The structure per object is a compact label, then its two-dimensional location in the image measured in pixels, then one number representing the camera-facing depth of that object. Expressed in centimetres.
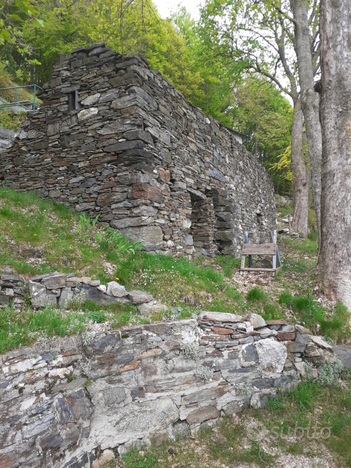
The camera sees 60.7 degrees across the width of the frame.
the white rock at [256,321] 428
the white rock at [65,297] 364
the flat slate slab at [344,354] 442
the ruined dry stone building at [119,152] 587
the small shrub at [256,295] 561
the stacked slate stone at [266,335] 399
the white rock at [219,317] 405
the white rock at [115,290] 402
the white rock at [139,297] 404
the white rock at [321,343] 443
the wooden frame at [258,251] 732
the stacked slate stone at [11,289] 340
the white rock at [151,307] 393
